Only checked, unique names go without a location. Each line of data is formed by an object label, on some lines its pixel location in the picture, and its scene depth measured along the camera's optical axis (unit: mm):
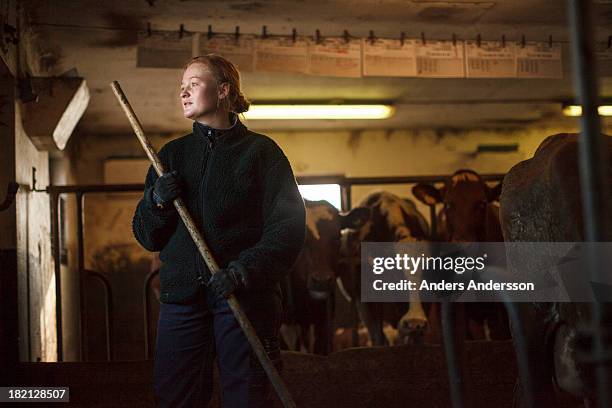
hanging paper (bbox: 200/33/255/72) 5430
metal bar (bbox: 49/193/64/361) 4672
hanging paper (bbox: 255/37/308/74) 5496
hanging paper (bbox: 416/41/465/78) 5773
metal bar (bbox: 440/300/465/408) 3572
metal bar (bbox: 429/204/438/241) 5906
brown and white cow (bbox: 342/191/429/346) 6023
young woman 2354
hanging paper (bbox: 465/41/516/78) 5812
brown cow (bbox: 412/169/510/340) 5703
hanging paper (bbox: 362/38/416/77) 5734
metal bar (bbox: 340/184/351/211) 6026
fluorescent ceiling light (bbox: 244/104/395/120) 8250
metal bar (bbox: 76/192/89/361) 4844
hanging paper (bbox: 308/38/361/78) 5633
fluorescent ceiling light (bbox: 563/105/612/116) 8109
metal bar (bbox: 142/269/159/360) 4844
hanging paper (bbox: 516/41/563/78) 5793
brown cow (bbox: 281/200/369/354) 5762
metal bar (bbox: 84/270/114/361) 4798
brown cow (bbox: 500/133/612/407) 2926
